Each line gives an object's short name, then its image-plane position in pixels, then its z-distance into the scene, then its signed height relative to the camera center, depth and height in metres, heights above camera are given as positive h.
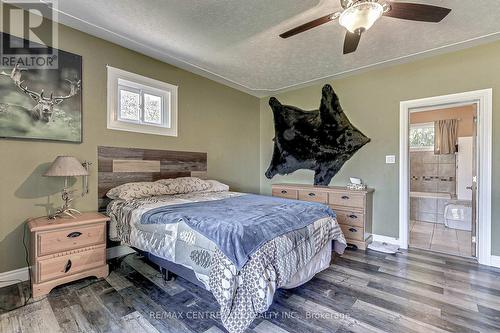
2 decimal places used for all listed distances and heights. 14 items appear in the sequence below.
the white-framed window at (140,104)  2.98 +0.86
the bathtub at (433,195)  4.91 -0.62
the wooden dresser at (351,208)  3.35 -0.62
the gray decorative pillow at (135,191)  2.71 -0.30
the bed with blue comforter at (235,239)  1.56 -0.60
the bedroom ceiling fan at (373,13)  1.74 +1.18
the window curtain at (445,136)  5.23 +0.68
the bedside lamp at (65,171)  2.26 -0.06
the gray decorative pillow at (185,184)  3.15 -0.27
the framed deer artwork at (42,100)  2.25 +0.67
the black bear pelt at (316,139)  4.01 +0.49
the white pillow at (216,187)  3.58 -0.33
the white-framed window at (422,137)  5.66 +0.73
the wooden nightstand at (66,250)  2.04 -0.79
